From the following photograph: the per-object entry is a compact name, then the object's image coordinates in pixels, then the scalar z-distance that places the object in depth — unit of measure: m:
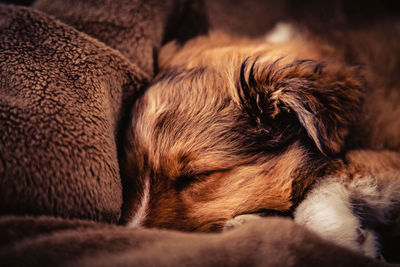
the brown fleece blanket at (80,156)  0.39
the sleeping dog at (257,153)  0.45
